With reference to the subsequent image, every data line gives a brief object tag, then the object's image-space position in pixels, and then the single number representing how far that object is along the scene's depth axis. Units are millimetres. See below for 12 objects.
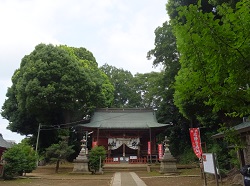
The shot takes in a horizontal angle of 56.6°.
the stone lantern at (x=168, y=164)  19153
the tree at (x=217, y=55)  3932
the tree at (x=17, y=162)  15682
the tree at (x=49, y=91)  26442
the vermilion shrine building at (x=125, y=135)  28328
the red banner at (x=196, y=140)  13617
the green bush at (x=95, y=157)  20062
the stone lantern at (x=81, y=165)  19688
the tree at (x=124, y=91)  47250
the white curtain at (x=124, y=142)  28597
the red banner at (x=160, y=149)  22388
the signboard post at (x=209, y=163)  7404
